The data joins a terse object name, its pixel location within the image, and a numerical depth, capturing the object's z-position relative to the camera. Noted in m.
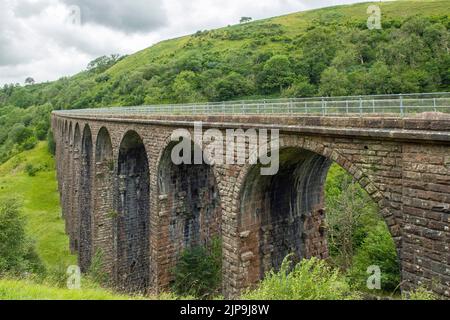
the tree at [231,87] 63.30
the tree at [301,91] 55.88
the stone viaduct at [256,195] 8.66
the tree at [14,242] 21.48
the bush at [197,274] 21.53
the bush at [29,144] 85.94
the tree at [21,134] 93.19
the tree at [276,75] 61.78
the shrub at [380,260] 24.23
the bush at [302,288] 8.08
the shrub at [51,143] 78.59
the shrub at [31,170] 70.12
